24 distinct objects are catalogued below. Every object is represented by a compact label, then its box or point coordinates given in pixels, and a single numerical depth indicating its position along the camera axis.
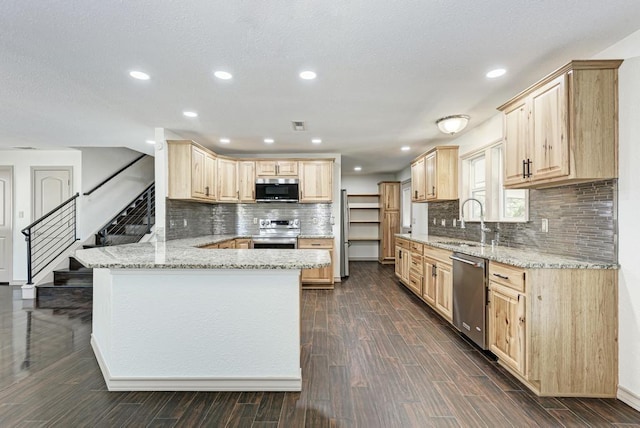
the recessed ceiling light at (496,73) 2.50
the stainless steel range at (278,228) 5.70
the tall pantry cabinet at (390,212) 8.13
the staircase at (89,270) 4.34
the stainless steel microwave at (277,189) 5.43
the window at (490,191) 3.45
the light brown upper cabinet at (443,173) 4.52
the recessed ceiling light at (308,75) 2.50
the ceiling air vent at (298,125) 3.86
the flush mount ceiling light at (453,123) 3.59
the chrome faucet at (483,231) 3.53
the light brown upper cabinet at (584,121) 2.07
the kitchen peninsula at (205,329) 2.19
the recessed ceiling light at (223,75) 2.51
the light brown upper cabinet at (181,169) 4.13
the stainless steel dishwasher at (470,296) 2.71
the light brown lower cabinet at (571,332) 2.09
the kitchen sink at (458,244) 3.60
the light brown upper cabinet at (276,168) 5.45
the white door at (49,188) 5.59
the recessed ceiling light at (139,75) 2.49
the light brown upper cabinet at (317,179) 5.45
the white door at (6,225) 5.54
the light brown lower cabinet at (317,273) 5.19
